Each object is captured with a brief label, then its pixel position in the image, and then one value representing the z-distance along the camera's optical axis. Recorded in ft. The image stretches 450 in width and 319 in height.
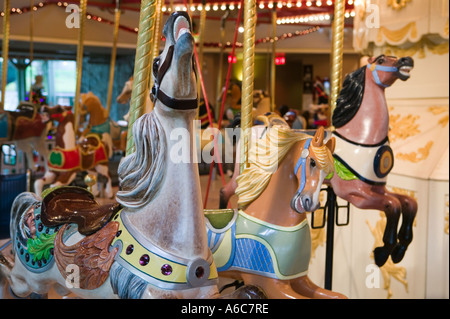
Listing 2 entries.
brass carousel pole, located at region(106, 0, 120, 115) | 12.94
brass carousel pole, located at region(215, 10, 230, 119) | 18.45
